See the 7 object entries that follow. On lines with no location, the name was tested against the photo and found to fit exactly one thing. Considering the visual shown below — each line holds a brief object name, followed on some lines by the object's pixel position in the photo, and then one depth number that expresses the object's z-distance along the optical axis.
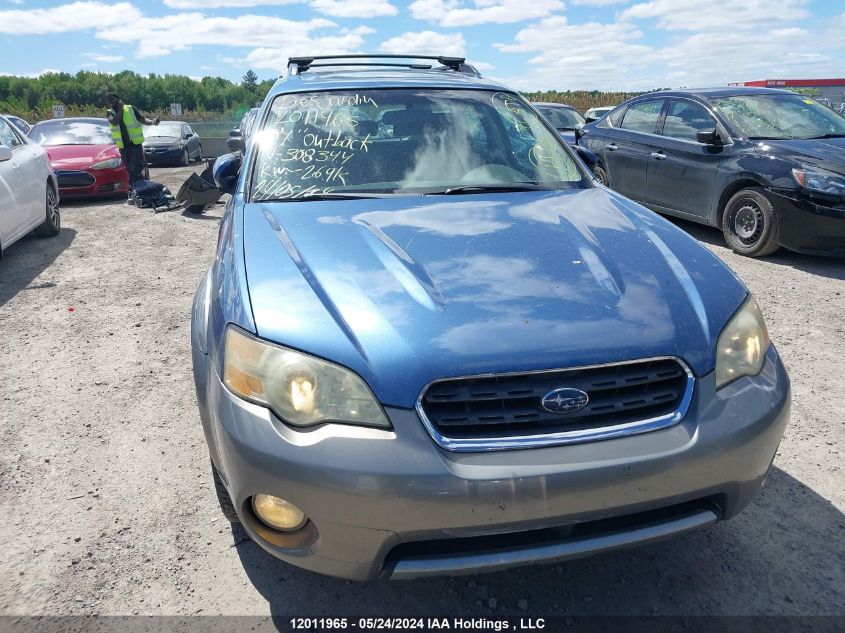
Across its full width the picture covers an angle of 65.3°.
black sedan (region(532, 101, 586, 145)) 12.09
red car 10.20
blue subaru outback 1.68
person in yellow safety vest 10.44
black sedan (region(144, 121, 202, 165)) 17.27
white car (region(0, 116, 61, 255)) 6.24
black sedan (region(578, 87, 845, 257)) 5.77
